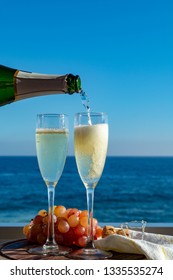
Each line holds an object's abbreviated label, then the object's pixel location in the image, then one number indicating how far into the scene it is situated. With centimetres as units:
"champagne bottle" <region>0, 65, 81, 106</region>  99
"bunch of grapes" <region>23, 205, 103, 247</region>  92
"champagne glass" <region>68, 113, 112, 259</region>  88
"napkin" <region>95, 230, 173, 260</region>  83
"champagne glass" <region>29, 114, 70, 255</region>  91
